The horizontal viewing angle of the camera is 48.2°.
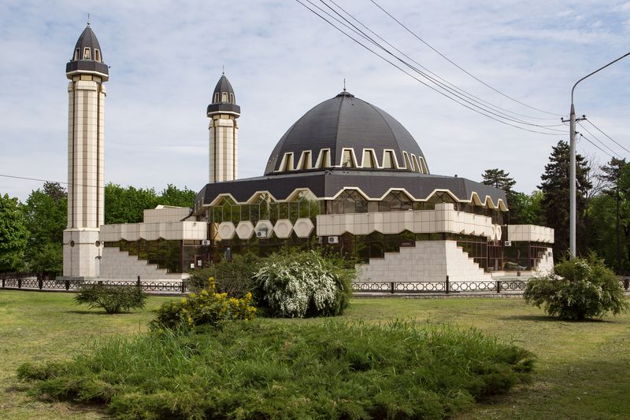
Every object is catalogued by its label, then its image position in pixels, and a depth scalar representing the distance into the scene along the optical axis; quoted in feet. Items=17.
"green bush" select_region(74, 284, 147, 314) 87.10
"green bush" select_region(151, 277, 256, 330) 50.96
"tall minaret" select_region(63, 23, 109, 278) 222.28
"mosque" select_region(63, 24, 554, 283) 168.86
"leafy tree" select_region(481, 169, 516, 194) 325.01
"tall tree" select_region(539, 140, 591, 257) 254.68
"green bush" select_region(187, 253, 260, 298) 87.25
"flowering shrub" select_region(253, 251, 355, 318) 83.10
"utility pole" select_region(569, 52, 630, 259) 112.88
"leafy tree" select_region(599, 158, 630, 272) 240.32
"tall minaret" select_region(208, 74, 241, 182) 279.90
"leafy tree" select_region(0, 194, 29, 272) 232.32
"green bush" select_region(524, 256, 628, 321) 76.94
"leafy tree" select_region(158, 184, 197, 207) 315.58
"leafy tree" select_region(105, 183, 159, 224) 291.17
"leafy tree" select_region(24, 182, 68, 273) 265.71
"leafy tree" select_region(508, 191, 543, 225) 308.13
